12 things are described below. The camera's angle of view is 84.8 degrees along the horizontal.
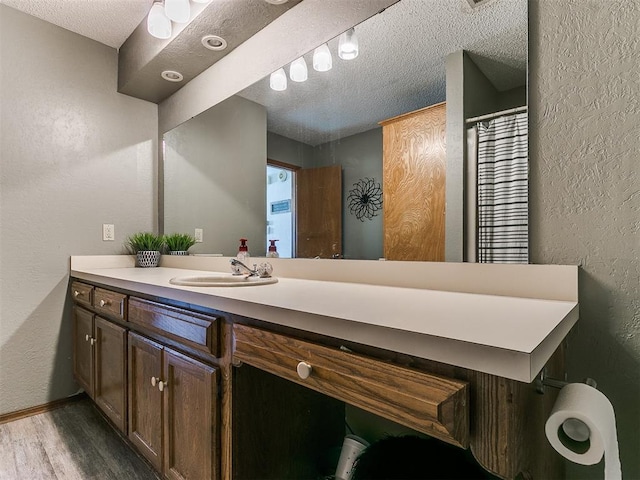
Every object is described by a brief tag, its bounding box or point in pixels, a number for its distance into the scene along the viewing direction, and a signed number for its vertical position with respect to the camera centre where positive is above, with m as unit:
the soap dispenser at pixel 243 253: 1.73 -0.07
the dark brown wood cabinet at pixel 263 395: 0.53 -0.36
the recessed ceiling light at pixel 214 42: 1.78 +1.02
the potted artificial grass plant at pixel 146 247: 2.26 -0.05
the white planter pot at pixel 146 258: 2.25 -0.12
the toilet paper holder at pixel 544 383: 0.65 -0.28
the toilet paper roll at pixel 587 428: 0.54 -0.30
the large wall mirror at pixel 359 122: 1.07 +0.47
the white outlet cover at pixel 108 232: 2.21 +0.05
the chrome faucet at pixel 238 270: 1.48 -0.14
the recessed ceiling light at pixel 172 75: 2.08 +0.99
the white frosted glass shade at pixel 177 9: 1.62 +1.07
